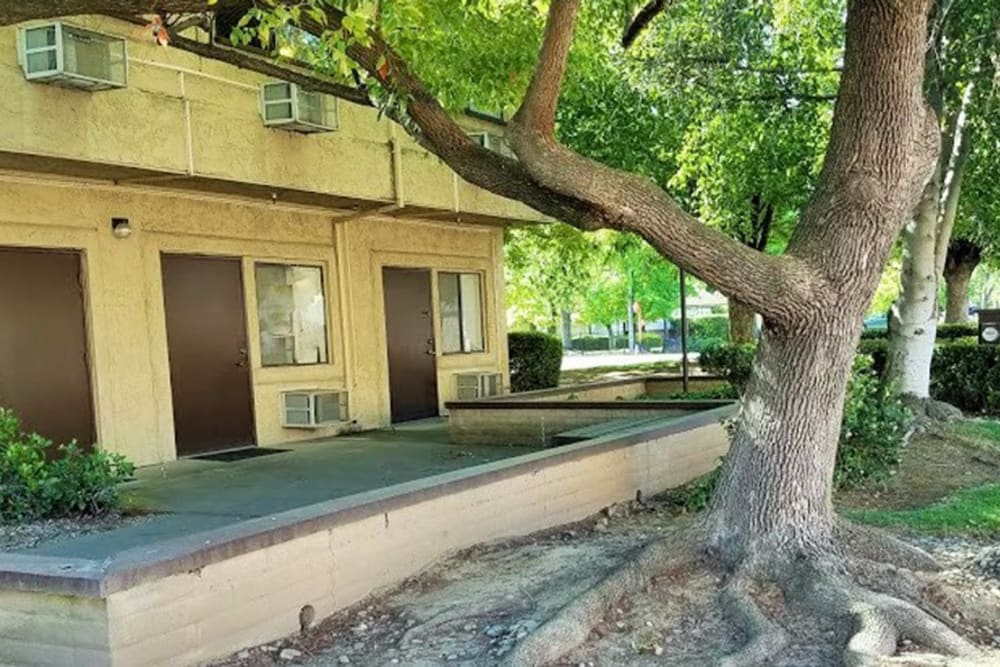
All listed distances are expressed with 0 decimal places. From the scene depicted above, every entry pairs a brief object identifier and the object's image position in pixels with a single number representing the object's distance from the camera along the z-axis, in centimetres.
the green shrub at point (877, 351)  1528
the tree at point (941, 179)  1032
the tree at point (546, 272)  2206
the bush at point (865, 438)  846
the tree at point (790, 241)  523
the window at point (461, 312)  1512
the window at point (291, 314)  1187
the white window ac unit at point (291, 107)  1027
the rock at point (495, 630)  475
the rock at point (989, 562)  547
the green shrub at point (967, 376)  1423
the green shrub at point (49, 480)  690
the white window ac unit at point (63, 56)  807
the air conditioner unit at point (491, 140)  1313
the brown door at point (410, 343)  1388
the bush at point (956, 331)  2005
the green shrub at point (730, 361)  1424
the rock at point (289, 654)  478
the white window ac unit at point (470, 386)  1491
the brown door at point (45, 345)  903
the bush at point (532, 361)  1789
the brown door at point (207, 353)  1059
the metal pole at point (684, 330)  1367
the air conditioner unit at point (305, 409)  1173
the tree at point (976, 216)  1192
